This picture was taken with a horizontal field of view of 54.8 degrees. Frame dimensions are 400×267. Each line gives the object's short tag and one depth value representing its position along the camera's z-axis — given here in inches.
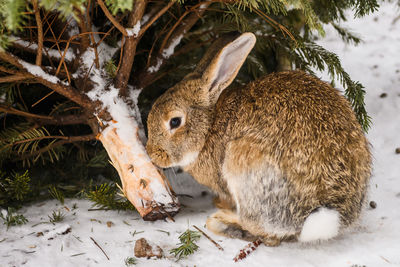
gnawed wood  97.0
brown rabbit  85.7
